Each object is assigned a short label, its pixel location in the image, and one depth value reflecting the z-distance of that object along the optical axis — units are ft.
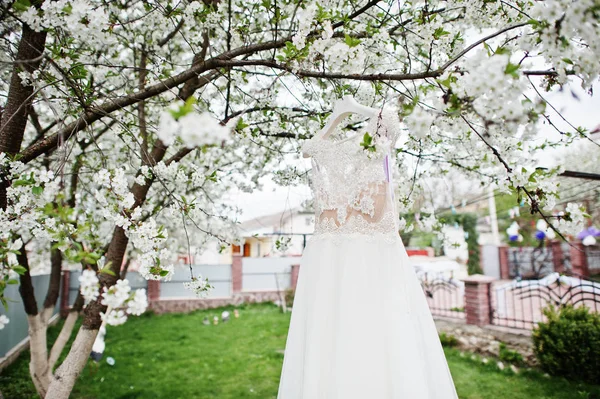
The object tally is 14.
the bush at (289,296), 35.60
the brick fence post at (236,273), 39.73
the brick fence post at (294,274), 40.34
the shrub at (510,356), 17.46
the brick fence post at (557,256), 41.48
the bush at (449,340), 20.62
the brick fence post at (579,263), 40.45
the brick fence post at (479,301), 20.62
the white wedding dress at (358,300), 5.85
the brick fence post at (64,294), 33.45
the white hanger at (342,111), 6.72
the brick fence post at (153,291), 35.70
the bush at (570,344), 14.75
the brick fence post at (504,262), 52.44
